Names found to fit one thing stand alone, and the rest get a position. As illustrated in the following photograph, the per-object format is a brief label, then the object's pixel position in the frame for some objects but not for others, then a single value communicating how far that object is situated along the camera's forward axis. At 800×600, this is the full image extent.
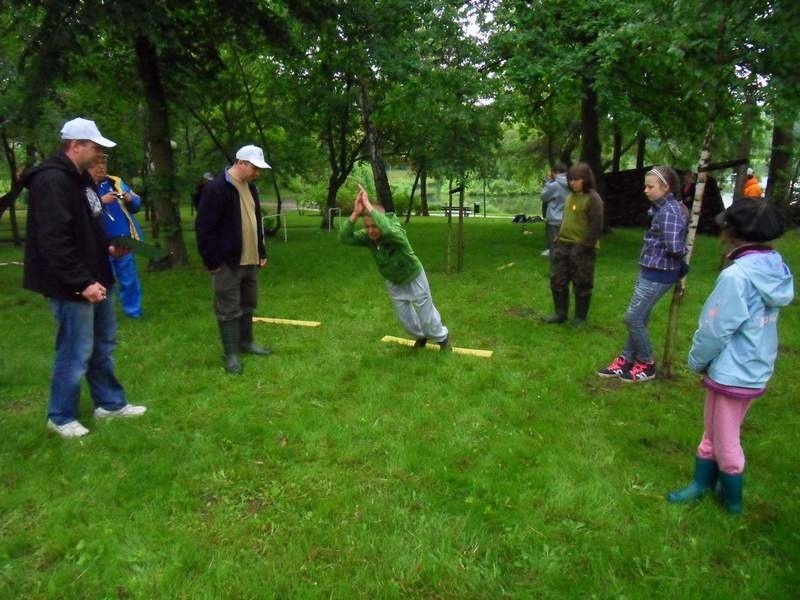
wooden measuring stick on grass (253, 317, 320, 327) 7.29
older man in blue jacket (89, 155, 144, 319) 6.52
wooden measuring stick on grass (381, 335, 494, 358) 6.08
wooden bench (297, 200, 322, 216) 34.06
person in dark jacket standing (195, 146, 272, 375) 5.29
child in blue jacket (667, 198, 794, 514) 2.88
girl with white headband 4.75
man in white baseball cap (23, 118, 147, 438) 3.75
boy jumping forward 5.43
